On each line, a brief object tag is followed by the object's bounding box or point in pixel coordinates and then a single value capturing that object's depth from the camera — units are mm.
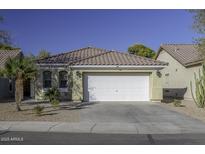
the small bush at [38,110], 8318
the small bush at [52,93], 12337
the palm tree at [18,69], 9132
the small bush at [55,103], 10097
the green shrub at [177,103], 11024
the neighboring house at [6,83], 14659
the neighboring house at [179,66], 13828
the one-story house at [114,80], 12405
